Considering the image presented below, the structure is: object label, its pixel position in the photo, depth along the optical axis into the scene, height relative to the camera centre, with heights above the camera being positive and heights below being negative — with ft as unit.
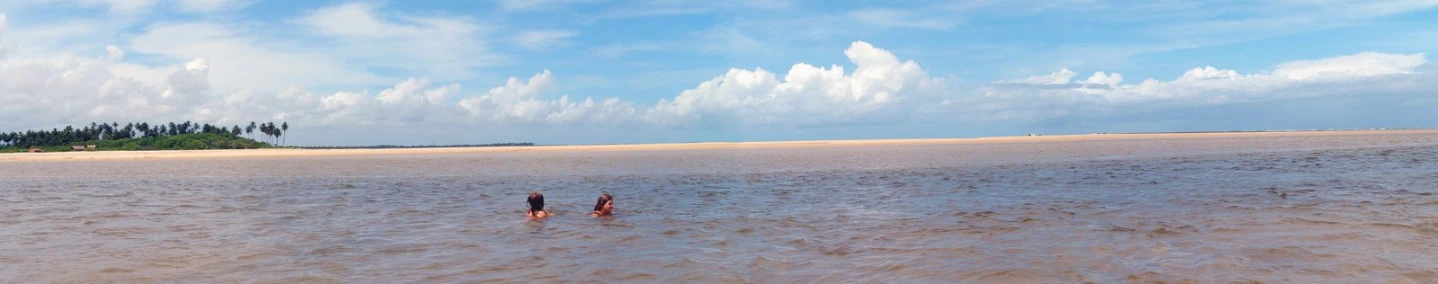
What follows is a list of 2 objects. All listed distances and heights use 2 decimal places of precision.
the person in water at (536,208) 50.72 -3.90
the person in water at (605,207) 51.16 -3.91
